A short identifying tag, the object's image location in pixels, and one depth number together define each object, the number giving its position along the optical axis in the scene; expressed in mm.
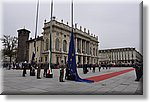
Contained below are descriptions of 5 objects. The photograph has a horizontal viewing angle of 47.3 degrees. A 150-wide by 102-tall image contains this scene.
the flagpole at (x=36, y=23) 7288
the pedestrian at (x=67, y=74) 7657
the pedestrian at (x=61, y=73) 7469
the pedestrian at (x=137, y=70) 6938
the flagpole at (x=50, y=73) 9012
